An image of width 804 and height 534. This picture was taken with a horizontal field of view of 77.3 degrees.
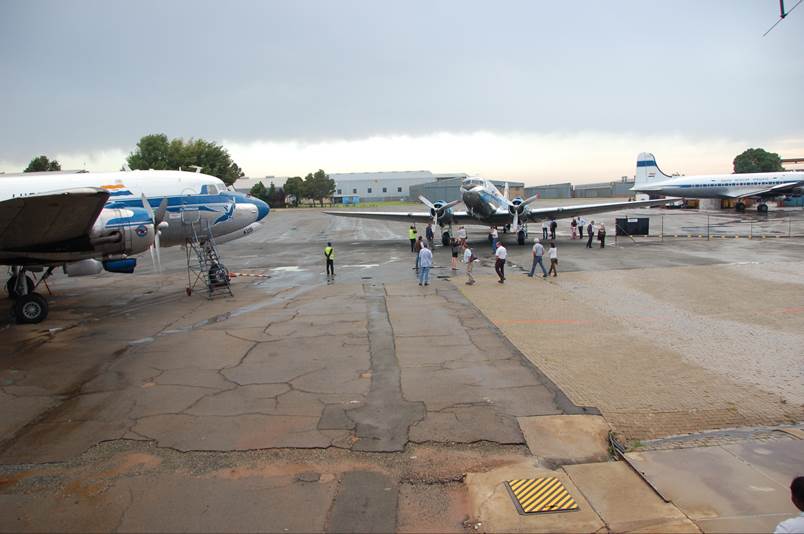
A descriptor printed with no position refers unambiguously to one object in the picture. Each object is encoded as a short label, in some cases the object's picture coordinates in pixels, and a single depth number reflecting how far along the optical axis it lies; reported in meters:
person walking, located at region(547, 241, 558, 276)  18.95
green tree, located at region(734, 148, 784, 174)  110.56
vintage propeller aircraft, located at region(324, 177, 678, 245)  29.59
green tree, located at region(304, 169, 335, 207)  117.27
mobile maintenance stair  17.30
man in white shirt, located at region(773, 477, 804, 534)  3.38
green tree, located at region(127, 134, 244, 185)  69.44
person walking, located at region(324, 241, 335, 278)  20.02
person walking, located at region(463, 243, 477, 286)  18.24
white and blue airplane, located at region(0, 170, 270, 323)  11.04
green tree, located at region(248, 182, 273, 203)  102.81
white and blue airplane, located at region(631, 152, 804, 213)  54.31
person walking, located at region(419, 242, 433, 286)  17.41
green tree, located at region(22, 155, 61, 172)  73.88
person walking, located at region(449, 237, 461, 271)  20.75
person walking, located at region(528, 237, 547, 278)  18.67
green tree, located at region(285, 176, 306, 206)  117.19
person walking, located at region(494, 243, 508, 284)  17.95
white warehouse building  142.50
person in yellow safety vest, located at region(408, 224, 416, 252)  28.08
